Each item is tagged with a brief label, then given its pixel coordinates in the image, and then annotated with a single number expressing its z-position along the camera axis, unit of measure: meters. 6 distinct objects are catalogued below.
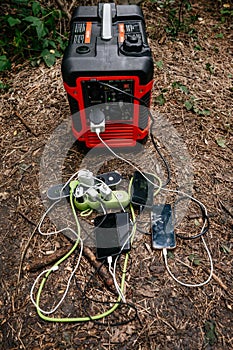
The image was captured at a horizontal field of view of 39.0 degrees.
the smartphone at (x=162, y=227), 1.50
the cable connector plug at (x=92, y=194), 1.56
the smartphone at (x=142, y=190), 1.61
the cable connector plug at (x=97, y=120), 1.63
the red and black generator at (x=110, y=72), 1.50
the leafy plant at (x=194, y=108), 2.09
